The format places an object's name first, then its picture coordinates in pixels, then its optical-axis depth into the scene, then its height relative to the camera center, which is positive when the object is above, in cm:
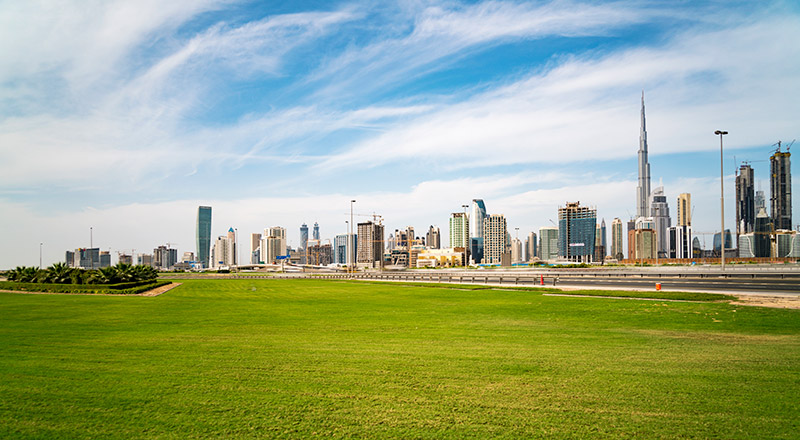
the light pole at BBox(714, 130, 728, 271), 5576 +399
